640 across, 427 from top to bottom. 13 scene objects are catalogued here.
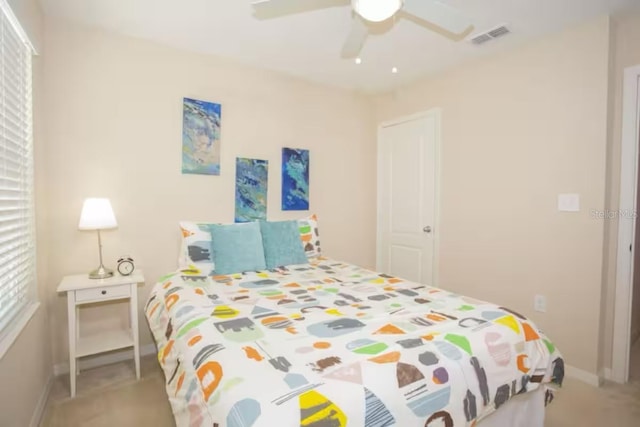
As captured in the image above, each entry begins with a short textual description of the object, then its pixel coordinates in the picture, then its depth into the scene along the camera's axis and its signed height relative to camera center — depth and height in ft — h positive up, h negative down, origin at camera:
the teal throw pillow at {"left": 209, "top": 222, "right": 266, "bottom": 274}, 7.74 -1.12
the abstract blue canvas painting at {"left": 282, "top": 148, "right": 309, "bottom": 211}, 10.46 +0.71
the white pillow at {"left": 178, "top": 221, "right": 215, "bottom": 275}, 7.71 -1.11
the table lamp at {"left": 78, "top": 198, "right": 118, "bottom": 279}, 6.93 -0.34
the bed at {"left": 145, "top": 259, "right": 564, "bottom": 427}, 3.11 -1.75
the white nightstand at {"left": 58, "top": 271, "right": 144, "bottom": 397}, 6.64 -2.08
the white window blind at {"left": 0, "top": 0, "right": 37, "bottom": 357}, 4.75 +0.28
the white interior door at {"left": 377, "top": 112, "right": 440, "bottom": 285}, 10.59 +0.18
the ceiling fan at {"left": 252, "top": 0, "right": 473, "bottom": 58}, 4.76 +2.92
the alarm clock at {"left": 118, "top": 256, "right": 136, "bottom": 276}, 7.72 -1.55
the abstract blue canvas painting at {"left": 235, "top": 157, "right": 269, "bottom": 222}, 9.64 +0.37
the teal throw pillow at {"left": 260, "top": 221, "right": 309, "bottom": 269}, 8.46 -1.10
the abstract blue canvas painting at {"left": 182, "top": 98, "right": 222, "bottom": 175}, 8.80 +1.73
